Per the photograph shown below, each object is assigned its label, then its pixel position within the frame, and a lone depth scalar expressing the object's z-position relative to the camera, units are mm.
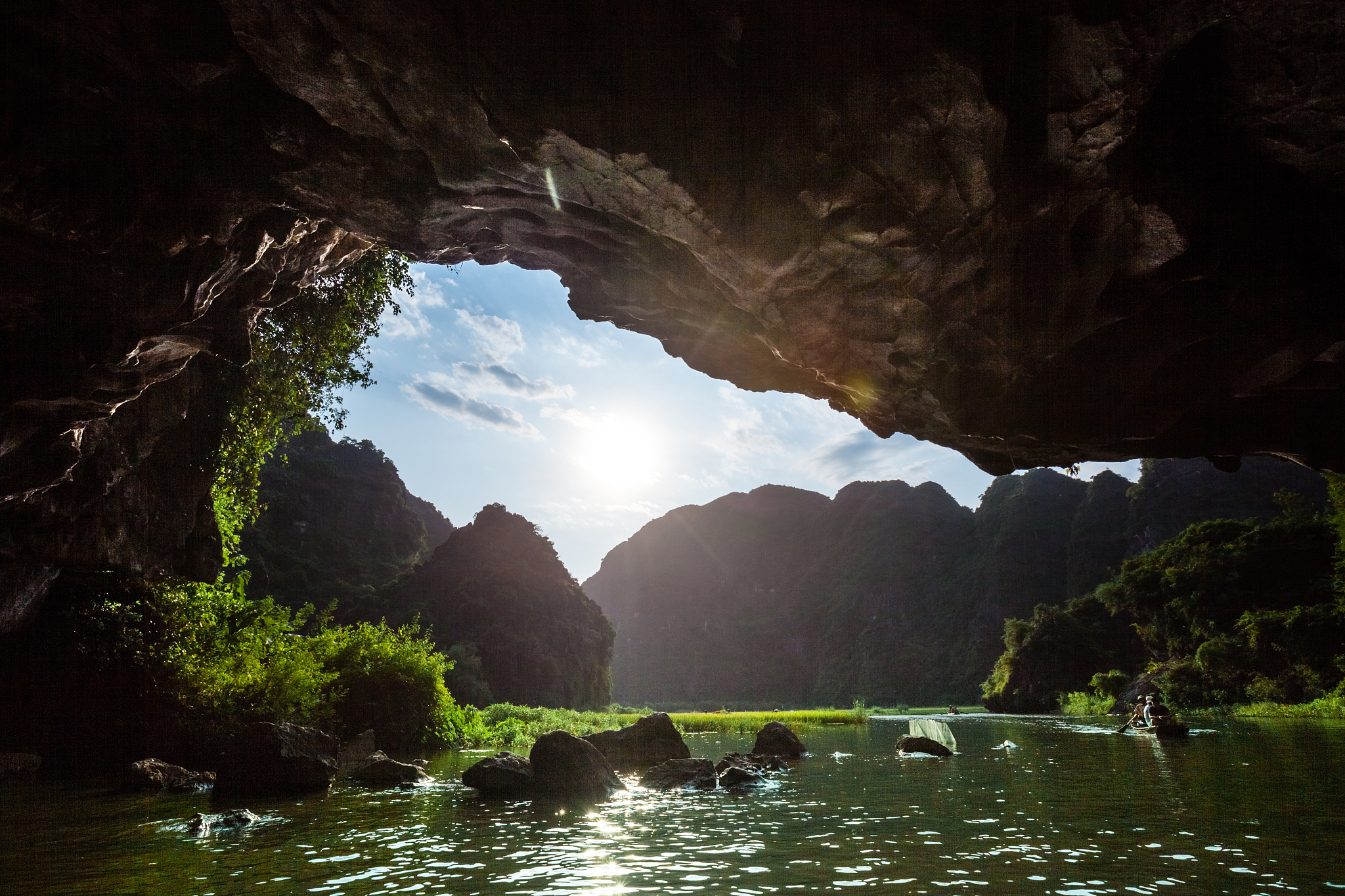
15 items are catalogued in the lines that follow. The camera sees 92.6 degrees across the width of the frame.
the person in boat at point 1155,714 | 19812
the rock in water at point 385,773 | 13133
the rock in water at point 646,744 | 17000
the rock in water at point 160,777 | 12102
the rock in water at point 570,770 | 11148
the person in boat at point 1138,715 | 24047
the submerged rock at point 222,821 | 7998
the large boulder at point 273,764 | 11461
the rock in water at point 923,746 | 18172
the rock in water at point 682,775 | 12438
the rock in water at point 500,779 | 11500
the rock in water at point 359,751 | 17500
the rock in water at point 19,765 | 13484
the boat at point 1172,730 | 19453
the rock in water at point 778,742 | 18203
